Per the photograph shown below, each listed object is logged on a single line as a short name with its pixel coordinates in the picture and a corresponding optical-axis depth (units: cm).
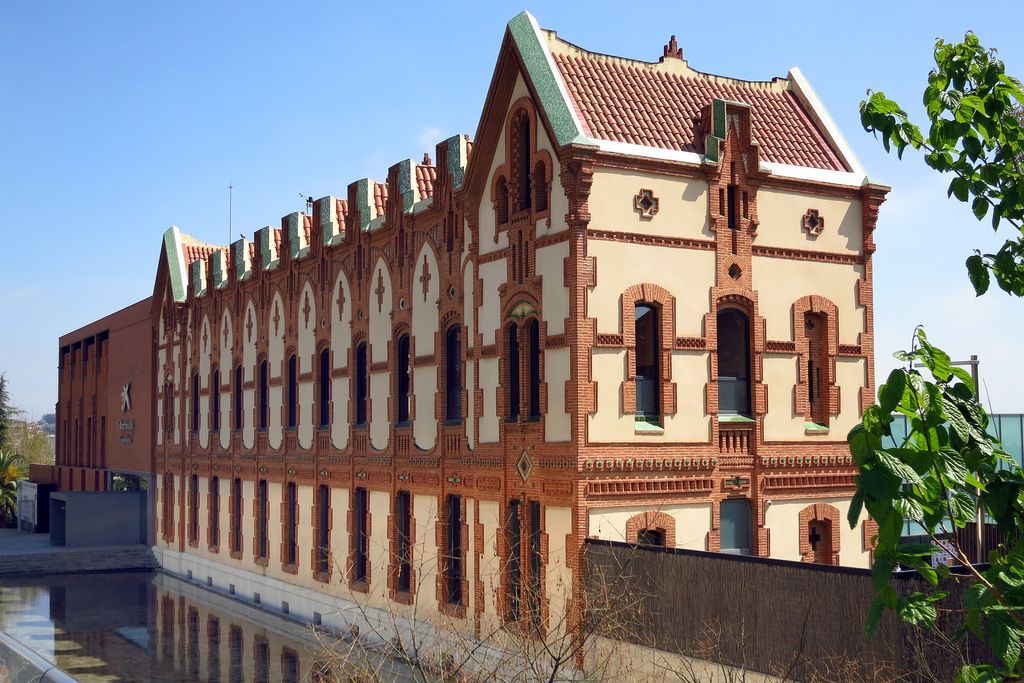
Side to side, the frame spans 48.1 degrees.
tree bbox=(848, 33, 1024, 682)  717
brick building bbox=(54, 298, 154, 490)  5128
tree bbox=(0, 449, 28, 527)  6788
